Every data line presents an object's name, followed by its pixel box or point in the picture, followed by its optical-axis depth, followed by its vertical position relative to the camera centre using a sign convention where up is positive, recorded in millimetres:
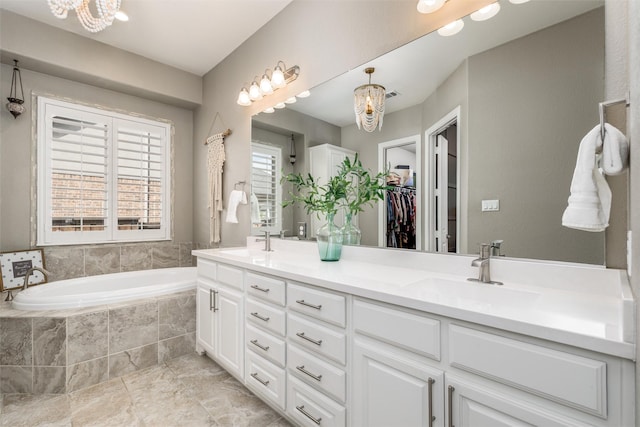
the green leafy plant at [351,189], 1804 +169
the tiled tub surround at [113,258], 2826 -443
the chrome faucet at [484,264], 1276 -209
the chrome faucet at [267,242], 2486 -218
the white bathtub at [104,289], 2092 -624
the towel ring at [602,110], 804 +293
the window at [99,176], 2787 +423
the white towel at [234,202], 2855 +138
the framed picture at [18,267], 2488 -435
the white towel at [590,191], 830 +70
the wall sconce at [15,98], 2537 +1051
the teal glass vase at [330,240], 1869 -152
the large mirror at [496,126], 1134 +421
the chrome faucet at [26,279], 2241 -479
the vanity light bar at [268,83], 2375 +1123
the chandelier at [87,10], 1725 +1265
